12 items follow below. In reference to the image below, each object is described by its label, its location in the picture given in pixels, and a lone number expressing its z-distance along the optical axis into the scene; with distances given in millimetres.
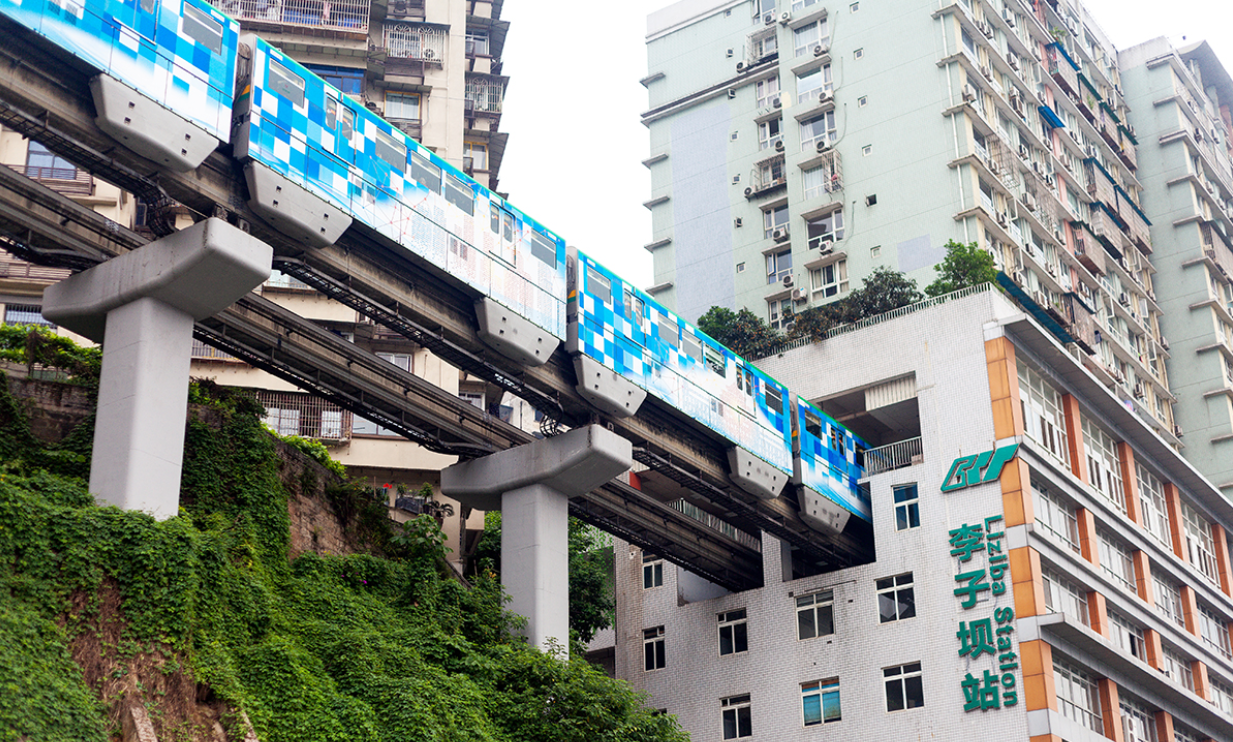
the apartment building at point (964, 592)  36281
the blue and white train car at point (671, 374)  32344
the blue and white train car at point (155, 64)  22578
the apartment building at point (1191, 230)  66500
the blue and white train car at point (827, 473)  38781
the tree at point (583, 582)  45438
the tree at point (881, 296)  47500
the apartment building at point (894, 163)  55031
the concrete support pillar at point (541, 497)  31531
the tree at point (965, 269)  47062
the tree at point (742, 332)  48375
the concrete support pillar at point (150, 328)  23266
